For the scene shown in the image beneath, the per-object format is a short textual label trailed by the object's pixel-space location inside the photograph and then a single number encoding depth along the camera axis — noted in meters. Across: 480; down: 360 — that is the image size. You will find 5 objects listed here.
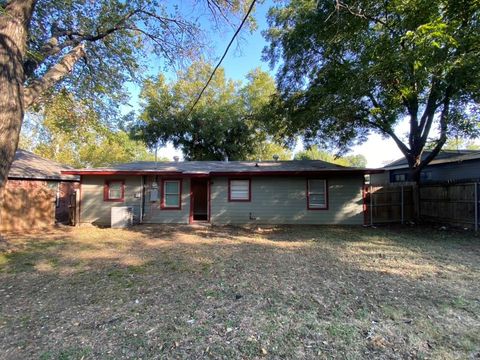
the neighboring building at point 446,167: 14.48
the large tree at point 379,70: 7.98
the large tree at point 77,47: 4.70
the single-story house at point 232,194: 12.12
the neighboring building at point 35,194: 10.91
